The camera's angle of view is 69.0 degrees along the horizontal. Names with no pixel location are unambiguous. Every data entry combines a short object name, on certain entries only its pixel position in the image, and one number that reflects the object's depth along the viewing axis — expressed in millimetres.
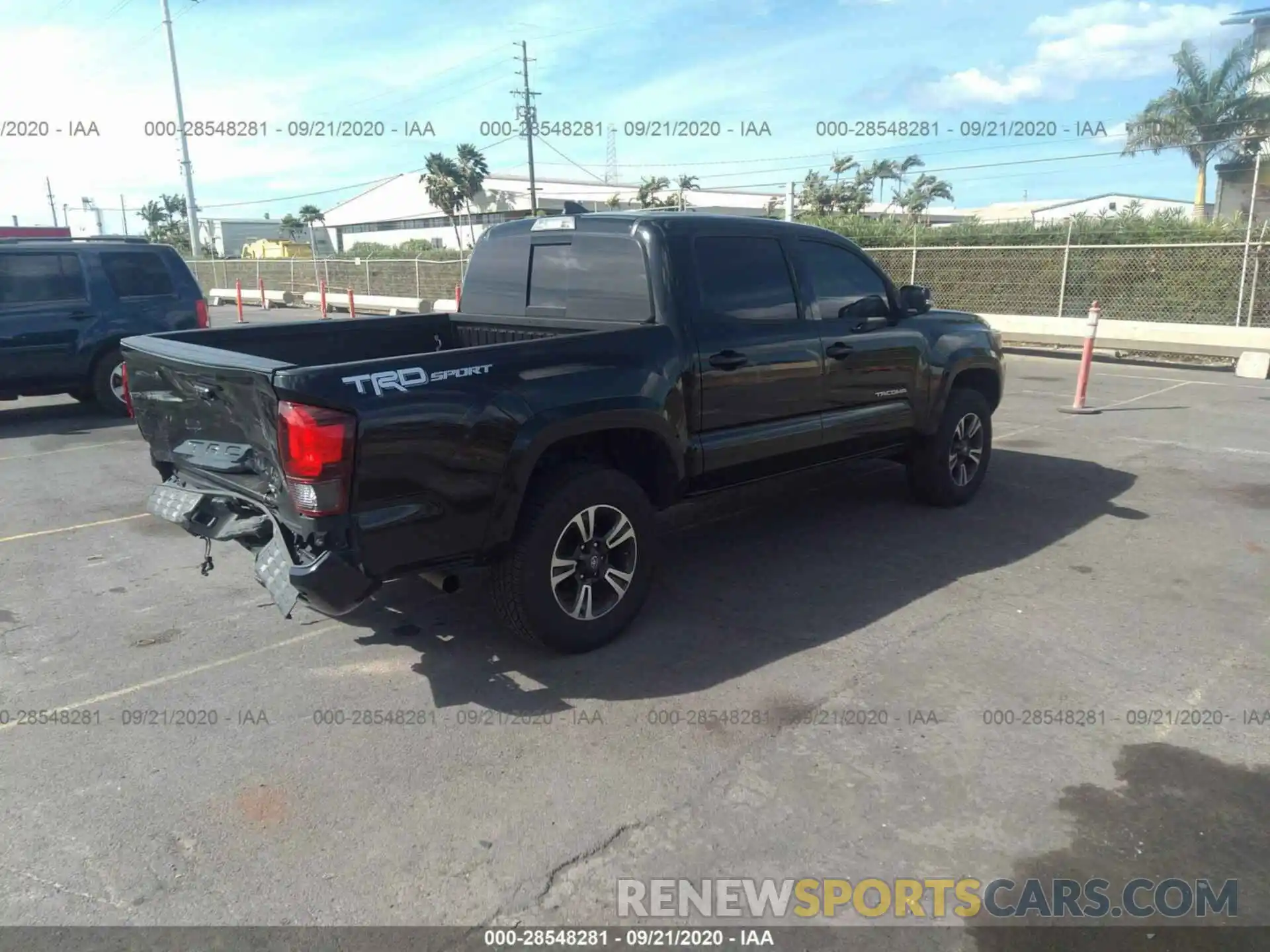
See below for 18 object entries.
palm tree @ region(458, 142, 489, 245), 59062
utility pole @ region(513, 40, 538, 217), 40812
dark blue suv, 9648
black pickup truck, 3506
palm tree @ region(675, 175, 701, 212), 59719
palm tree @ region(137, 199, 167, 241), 100906
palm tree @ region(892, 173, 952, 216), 58000
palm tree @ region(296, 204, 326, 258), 78938
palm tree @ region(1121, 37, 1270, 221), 31703
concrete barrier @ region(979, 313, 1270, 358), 13938
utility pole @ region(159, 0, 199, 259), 36000
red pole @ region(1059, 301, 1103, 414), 9945
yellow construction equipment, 46938
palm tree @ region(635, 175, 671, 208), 58359
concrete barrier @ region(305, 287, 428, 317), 25234
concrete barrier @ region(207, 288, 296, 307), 35031
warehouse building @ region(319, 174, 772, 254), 61688
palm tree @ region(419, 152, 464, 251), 58156
